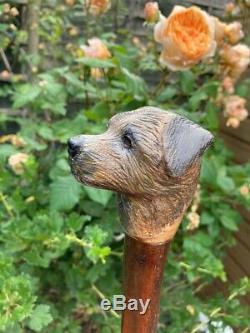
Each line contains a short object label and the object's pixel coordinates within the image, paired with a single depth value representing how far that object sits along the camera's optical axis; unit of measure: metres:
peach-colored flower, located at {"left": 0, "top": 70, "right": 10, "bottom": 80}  1.11
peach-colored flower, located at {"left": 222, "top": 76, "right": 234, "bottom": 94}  0.92
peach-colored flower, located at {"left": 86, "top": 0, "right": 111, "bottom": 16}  0.86
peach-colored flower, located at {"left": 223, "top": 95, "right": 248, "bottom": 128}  0.92
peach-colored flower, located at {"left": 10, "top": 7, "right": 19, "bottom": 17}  0.86
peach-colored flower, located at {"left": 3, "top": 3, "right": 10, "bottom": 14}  0.78
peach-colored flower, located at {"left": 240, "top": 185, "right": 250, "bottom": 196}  0.84
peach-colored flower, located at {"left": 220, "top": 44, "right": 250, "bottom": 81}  0.86
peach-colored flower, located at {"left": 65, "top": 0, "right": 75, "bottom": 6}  1.00
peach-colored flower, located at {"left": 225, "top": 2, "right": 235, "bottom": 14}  0.96
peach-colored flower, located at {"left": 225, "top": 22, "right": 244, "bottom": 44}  0.85
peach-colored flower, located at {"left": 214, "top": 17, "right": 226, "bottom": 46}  0.85
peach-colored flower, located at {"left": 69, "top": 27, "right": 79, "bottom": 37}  1.17
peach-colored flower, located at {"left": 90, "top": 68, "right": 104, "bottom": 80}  0.91
